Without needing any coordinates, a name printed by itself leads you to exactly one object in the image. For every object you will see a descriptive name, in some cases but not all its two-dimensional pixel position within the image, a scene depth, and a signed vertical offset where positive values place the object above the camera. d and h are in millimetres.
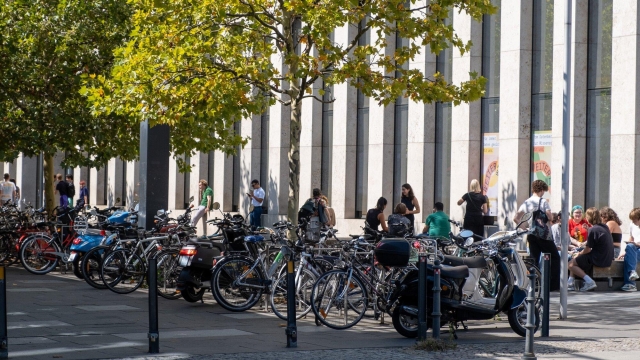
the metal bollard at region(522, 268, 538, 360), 9188 -1363
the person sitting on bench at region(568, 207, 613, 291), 16469 -1213
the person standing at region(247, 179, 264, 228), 27531 -702
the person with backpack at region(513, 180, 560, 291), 14617 -718
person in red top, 18000 -856
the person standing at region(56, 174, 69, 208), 33578 -583
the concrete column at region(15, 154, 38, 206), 43156 -168
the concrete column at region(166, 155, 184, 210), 34938 -503
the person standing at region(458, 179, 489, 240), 19297 -584
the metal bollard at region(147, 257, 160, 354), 9656 -1268
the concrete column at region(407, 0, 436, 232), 24500 +698
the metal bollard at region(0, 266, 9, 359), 8820 -1263
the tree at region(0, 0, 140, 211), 20016 +2097
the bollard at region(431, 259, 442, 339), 10250 -1256
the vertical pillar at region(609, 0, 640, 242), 19406 +1262
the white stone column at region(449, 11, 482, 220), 23219 +1161
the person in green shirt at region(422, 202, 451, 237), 17797 -819
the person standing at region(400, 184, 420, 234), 20297 -467
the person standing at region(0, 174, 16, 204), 30438 -478
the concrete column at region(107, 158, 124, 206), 39562 -279
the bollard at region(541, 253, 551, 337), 11258 -1282
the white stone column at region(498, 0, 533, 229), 21844 +1562
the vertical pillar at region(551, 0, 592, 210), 20609 +1570
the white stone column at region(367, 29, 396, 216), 25828 +775
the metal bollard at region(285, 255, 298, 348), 10047 -1302
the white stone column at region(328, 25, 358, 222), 27078 +727
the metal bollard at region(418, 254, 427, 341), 10289 -1219
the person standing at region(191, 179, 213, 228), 25744 -518
